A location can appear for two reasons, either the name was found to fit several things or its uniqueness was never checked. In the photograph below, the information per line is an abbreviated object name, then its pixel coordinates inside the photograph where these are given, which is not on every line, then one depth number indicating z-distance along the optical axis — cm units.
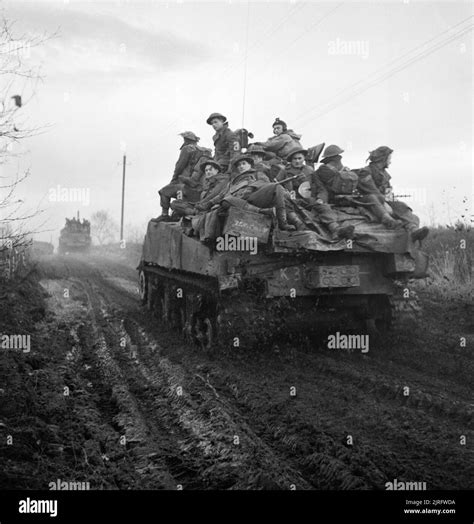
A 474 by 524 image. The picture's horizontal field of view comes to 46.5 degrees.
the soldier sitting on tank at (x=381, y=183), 778
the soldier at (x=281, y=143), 978
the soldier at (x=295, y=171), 805
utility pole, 4406
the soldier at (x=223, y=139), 1013
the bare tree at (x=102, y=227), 7038
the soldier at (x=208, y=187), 838
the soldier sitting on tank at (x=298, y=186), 686
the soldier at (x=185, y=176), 1030
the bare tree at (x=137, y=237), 3497
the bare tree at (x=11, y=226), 568
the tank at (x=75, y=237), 4038
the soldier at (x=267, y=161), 832
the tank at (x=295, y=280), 671
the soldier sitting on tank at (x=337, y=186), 777
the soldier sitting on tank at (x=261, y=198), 685
